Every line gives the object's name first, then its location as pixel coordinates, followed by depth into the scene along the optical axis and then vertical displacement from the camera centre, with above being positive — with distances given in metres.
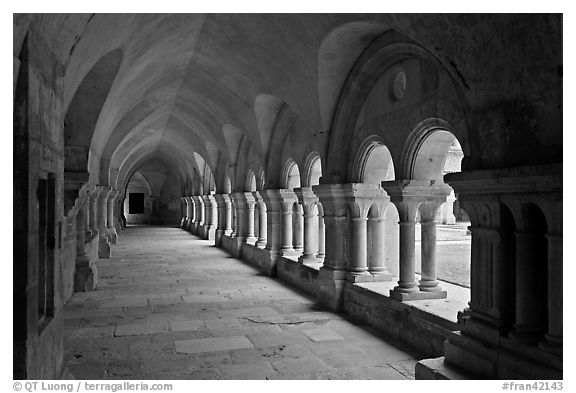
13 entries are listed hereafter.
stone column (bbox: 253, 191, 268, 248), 12.22 -0.57
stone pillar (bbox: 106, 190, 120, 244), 17.56 -0.85
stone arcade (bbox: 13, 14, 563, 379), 3.21 +0.50
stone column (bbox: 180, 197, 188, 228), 27.97 -0.71
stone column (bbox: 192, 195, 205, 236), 22.45 -0.78
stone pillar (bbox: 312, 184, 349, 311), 7.13 -0.73
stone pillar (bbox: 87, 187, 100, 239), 11.53 -0.28
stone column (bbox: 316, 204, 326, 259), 9.22 -0.74
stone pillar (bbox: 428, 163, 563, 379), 3.25 -0.59
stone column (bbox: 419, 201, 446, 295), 5.64 -0.53
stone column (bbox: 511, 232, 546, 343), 3.58 -0.71
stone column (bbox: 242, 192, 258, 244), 13.50 -0.55
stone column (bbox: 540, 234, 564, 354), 3.20 -0.65
